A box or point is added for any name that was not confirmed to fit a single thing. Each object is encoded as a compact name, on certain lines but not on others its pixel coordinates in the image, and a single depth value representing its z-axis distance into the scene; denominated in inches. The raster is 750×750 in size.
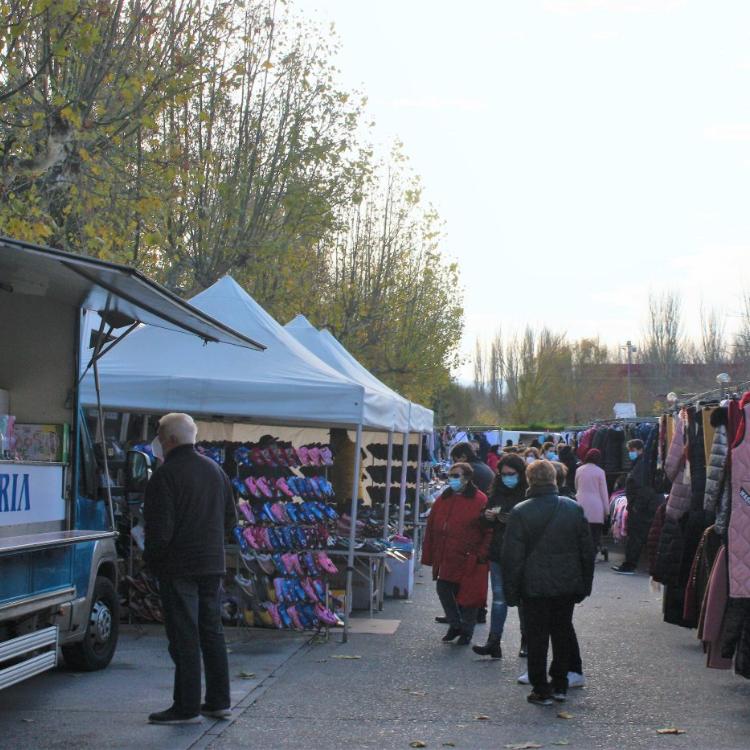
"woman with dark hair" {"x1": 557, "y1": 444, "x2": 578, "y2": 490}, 968.3
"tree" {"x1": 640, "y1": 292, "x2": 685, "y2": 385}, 3132.4
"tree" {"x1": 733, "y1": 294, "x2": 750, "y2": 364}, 1812.5
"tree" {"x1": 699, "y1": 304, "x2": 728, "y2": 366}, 2731.3
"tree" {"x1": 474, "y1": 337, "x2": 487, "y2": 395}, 4387.3
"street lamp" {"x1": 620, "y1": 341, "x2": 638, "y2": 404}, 3164.4
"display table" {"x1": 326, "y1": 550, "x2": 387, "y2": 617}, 512.8
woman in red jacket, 434.6
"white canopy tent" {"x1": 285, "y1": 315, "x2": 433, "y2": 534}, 636.8
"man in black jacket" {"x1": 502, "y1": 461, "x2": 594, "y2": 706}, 328.8
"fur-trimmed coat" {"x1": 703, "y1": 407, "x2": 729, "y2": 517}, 349.7
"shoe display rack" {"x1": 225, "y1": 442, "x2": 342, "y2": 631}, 458.9
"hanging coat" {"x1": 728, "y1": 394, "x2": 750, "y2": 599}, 320.5
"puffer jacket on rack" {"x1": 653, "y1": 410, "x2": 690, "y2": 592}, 420.2
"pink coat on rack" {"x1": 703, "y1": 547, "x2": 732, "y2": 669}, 346.3
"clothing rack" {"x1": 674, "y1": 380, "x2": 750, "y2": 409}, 414.7
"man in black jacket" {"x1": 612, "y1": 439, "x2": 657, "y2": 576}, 697.6
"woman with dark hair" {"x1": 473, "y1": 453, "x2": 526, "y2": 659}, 413.4
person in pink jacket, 712.4
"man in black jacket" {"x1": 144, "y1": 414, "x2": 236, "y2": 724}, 299.7
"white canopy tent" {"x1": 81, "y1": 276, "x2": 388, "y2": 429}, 448.5
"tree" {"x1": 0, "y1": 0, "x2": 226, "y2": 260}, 496.7
